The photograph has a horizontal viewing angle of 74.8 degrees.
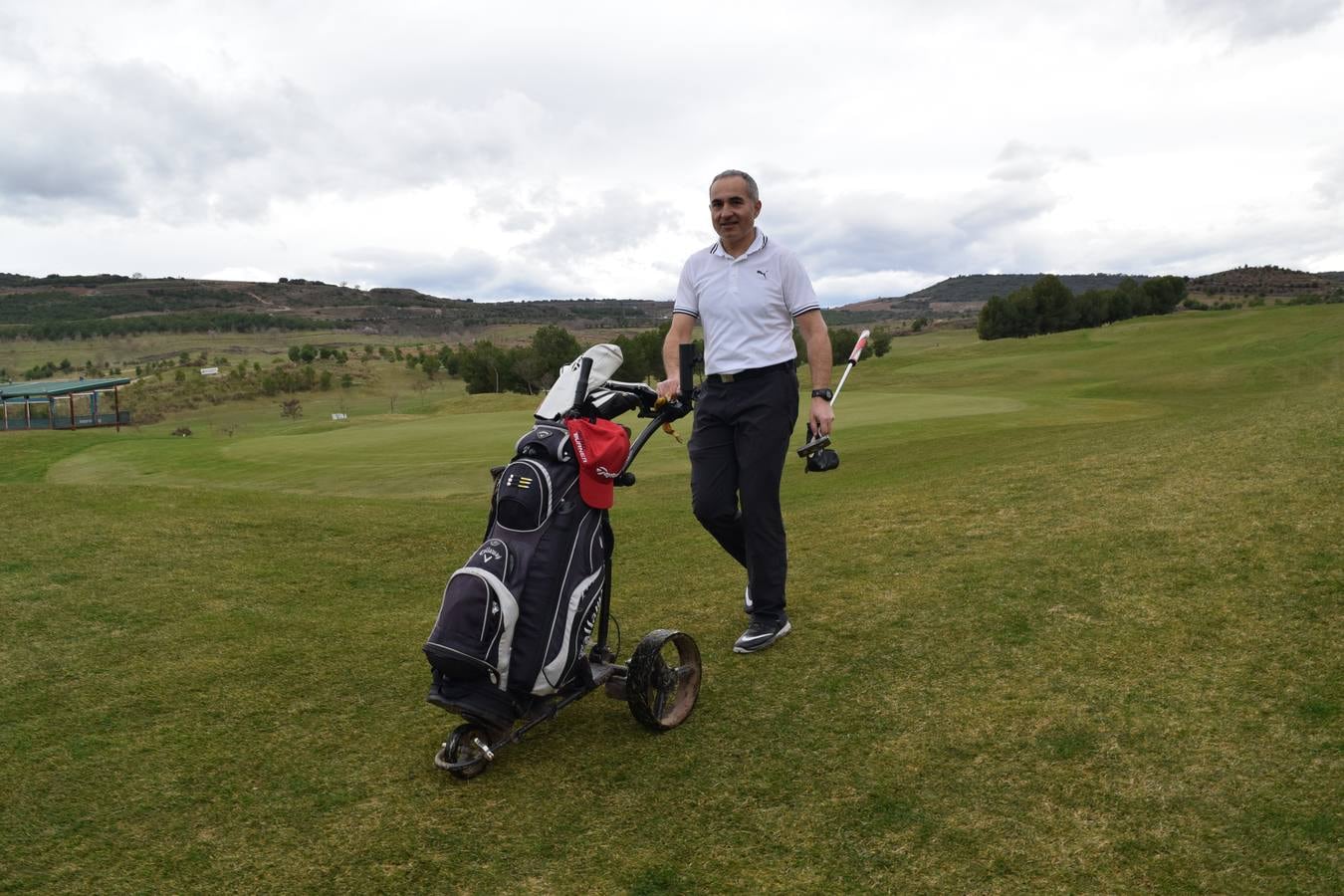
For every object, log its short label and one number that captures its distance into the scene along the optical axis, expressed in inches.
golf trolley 139.9
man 185.9
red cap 147.3
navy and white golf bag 134.5
